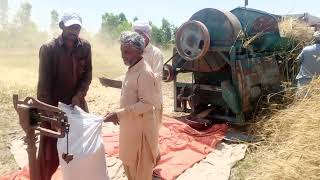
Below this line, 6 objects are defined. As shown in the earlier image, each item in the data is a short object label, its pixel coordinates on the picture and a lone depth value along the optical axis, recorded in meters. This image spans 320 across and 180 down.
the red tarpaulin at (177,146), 3.14
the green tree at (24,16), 28.87
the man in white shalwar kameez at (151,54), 3.06
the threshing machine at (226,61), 4.20
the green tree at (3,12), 31.14
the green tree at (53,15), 31.99
